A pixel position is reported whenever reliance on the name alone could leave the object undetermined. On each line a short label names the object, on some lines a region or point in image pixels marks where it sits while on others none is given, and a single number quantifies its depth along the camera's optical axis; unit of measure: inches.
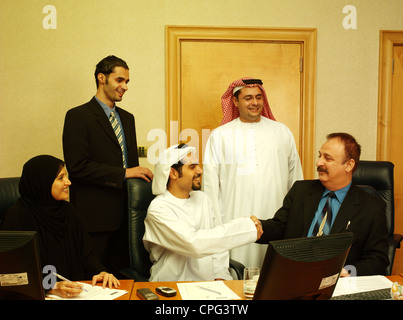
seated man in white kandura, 78.0
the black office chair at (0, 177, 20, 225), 91.8
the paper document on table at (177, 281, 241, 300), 58.0
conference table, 58.1
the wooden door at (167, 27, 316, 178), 136.4
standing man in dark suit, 98.2
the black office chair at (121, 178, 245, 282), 85.6
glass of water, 58.9
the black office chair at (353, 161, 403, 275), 104.3
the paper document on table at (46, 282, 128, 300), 57.0
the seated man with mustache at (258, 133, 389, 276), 77.2
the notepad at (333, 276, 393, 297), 60.7
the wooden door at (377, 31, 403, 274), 141.9
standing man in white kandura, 113.3
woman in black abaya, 74.6
